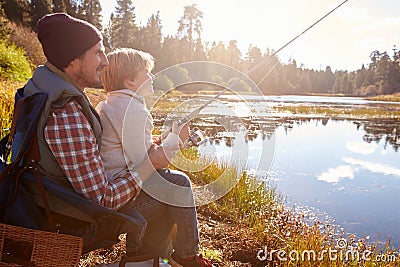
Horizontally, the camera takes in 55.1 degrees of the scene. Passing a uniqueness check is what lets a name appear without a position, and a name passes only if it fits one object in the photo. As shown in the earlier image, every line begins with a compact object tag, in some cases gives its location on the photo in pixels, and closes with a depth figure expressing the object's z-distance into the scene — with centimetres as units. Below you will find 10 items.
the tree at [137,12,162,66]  4928
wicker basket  160
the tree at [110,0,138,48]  4631
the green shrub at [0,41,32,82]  1116
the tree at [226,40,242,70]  7050
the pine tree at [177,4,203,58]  5894
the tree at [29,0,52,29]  2894
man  160
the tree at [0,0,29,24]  2656
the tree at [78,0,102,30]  3938
